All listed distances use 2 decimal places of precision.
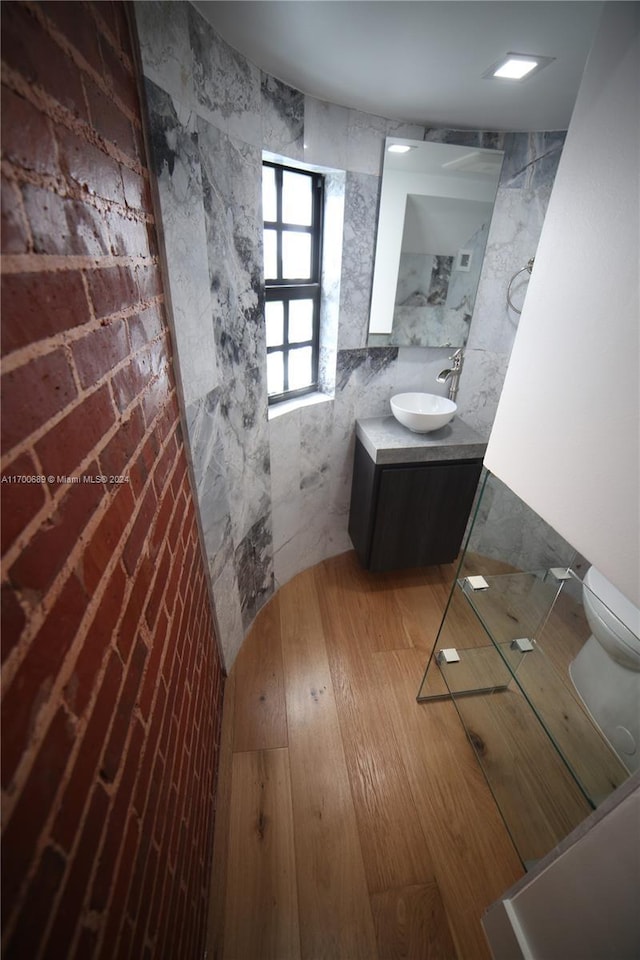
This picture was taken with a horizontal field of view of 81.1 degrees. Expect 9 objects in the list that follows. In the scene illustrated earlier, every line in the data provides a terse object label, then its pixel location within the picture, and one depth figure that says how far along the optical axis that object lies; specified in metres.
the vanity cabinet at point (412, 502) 1.91
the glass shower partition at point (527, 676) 1.05
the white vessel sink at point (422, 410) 1.91
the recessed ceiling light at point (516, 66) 1.06
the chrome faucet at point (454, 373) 1.99
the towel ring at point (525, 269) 1.85
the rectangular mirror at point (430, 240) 1.69
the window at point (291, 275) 1.64
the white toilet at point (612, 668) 0.91
